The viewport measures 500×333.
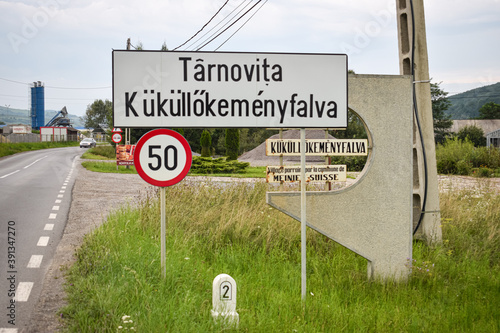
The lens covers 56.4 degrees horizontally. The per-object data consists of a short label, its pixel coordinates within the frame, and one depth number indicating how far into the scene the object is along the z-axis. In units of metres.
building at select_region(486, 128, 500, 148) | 45.34
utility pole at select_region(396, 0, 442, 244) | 6.93
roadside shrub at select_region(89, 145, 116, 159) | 45.23
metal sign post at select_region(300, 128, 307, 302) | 4.55
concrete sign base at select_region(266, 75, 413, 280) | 5.57
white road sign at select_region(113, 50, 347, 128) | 4.47
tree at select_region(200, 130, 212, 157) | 35.38
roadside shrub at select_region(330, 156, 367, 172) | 25.66
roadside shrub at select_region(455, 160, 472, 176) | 24.25
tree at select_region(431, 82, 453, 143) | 61.25
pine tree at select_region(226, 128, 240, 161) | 36.84
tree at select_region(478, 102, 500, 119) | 92.88
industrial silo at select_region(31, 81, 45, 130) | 117.79
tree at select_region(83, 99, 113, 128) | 122.06
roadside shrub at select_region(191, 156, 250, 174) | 26.08
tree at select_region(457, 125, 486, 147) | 57.45
